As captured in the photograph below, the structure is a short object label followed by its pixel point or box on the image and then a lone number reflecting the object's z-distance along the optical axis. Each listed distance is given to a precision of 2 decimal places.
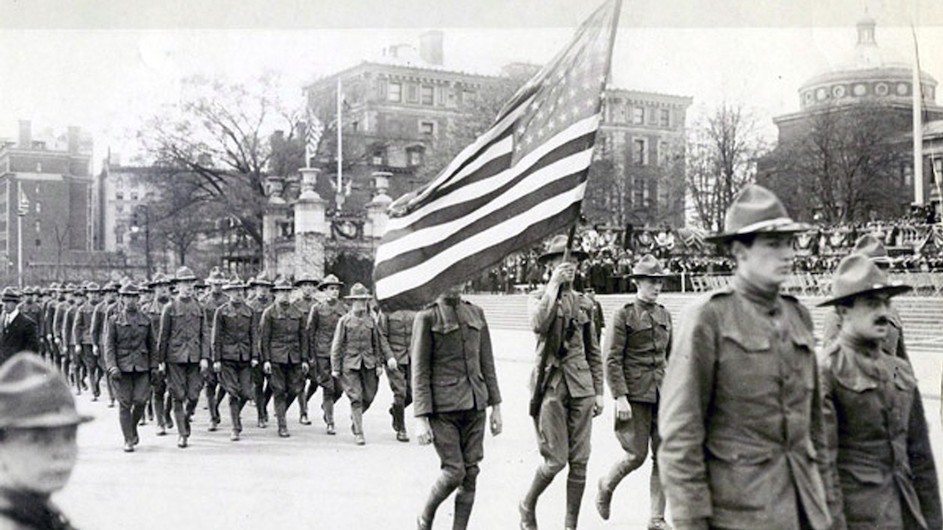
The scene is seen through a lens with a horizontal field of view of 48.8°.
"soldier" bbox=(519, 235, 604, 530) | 7.32
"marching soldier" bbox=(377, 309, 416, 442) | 12.86
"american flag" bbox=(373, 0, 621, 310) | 6.34
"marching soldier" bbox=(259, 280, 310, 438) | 13.88
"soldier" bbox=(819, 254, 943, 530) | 4.46
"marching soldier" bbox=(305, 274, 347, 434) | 13.87
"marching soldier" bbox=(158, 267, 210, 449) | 13.20
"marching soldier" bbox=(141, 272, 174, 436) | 13.53
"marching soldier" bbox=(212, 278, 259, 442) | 13.69
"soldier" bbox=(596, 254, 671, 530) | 7.80
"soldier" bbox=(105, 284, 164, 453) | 12.12
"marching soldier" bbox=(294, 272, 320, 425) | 14.60
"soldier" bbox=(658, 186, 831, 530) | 4.03
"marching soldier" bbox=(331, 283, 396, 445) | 13.09
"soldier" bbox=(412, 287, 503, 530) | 7.07
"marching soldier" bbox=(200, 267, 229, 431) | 14.17
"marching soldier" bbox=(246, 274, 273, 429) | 14.32
